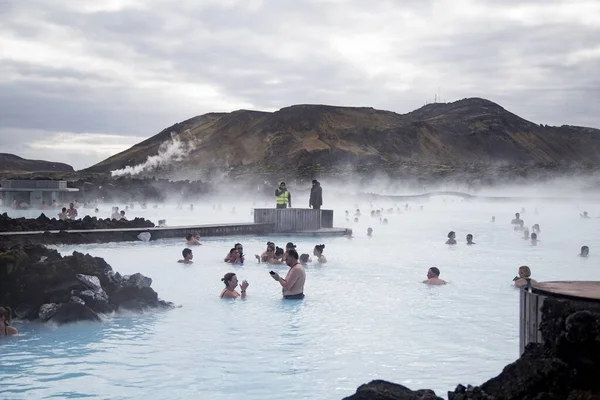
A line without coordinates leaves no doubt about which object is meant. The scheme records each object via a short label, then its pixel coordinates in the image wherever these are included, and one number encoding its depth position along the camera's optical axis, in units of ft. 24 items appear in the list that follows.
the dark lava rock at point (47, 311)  26.50
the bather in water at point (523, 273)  32.59
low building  105.91
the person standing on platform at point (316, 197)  67.92
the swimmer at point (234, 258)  45.24
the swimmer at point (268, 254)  45.42
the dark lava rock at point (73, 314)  26.37
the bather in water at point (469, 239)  62.44
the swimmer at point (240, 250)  45.27
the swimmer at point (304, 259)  43.96
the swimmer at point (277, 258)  44.98
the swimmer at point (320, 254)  46.34
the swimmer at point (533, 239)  63.68
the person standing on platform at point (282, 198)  67.74
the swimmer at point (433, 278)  39.11
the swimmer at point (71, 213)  72.23
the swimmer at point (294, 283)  32.19
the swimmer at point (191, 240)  54.75
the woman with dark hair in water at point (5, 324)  24.49
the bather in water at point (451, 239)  61.70
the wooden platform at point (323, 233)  65.98
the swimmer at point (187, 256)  44.68
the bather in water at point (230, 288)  33.27
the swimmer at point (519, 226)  76.18
